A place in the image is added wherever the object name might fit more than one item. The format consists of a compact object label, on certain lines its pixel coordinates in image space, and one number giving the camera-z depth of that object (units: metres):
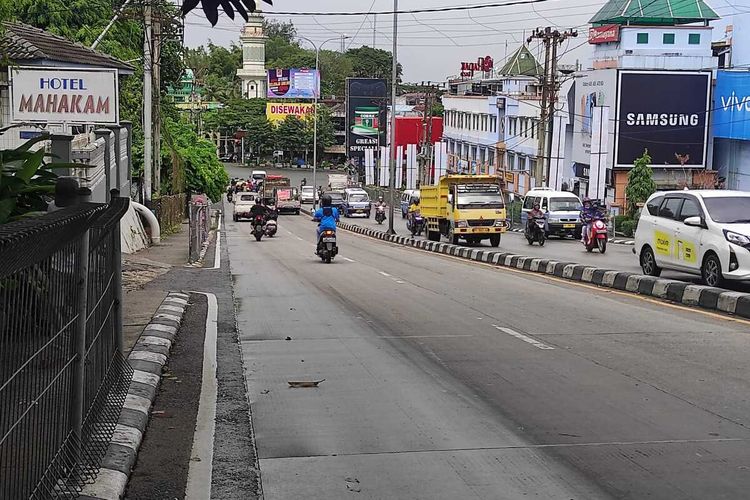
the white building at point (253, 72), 154.25
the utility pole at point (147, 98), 34.72
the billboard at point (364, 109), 110.00
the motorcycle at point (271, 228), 41.72
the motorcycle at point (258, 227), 40.34
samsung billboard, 60.16
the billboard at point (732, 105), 56.53
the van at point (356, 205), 72.78
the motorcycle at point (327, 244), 24.72
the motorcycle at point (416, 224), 45.22
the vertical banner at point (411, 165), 84.19
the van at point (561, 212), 39.50
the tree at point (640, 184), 52.41
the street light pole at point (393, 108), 45.41
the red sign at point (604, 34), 66.56
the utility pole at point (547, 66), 51.81
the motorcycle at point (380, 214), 63.62
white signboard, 19.86
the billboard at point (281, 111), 129.88
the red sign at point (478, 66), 106.25
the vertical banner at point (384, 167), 91.12
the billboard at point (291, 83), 140.38
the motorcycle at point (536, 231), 35.72
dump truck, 34.19
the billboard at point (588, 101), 60.66
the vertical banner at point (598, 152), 55.31
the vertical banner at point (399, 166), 96.44
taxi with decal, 15.48
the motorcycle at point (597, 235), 30.22
